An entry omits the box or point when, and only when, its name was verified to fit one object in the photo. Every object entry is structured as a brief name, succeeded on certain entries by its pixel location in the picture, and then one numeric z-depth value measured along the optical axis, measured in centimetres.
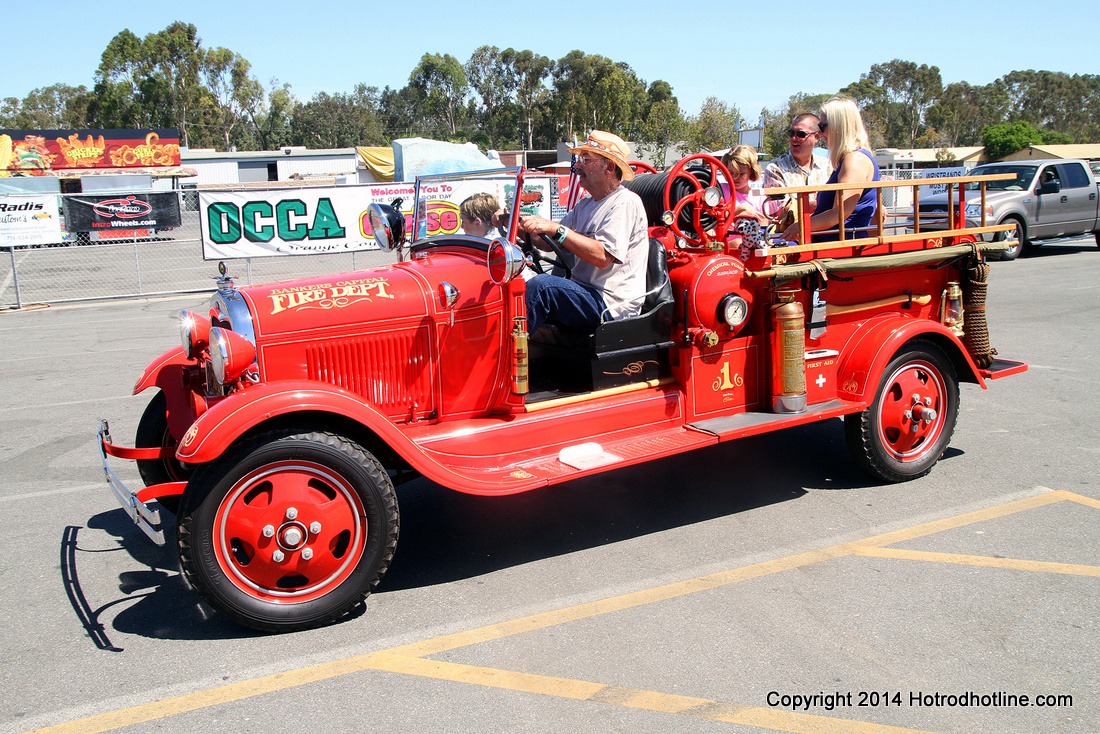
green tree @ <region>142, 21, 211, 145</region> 6825
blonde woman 476
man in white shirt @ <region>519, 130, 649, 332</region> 416
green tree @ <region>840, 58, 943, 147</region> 8050
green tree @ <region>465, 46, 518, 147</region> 8231
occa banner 1333
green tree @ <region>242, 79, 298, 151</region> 8144
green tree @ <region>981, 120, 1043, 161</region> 5764
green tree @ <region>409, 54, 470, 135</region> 8500
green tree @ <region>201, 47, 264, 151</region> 7325
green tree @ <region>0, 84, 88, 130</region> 9031
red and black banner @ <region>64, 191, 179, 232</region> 1506
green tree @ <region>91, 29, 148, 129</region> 6744
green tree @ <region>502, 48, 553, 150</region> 7875
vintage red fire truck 324
